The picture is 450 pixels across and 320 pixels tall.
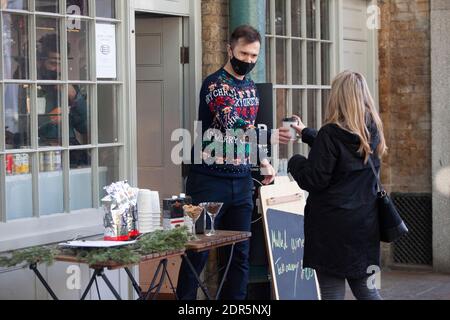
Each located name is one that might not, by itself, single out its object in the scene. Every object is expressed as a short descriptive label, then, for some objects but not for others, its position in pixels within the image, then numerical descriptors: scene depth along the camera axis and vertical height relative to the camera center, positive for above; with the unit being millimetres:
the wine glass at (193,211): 5871 -600
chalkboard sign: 6715 -1033
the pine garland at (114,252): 4992 -740
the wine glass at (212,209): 6027 -608
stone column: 9711 -224
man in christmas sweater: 6488 -243
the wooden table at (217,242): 5605 -781
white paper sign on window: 6551 +429
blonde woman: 5246 -439
